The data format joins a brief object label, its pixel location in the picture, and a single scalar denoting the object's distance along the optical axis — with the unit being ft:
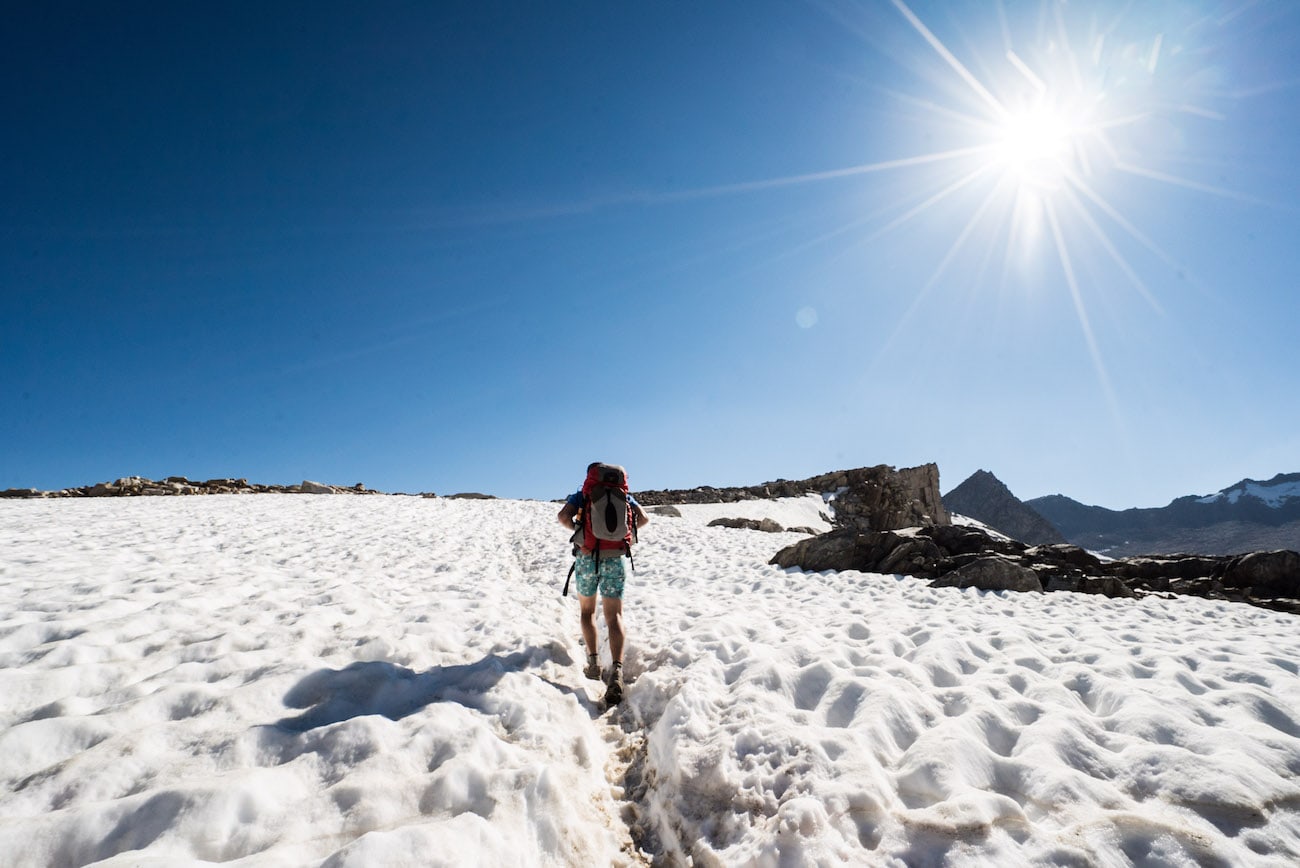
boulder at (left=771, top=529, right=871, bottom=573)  41.09
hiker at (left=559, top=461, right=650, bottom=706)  18.83
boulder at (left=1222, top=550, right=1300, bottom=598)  31.58
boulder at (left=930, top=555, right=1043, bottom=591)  33.09
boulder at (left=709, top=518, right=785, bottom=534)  74.53
